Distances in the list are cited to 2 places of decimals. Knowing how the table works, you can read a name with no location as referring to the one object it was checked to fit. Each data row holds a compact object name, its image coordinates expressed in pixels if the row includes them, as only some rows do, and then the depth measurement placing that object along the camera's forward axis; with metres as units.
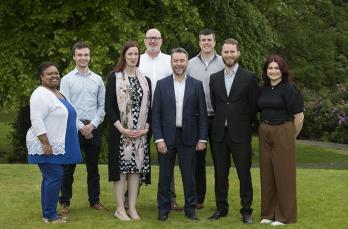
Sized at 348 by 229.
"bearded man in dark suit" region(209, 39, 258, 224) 7.81
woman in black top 7.64
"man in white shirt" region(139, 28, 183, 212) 8.29
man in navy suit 7.80
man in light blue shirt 8.26
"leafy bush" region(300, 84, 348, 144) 26.58
